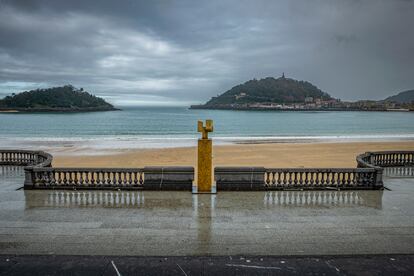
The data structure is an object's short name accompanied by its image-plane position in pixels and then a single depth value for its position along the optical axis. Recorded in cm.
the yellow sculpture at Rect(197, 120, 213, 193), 981
